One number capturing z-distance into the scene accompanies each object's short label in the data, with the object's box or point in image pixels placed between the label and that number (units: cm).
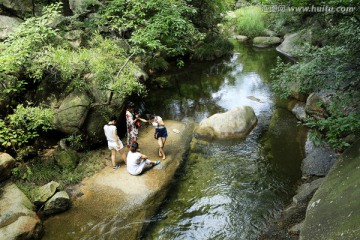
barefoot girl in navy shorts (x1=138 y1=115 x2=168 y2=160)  1093
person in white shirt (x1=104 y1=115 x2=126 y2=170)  995
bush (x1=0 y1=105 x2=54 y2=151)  880
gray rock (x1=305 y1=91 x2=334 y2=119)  1116
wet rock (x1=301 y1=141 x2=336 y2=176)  946
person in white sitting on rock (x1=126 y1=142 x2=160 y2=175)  977
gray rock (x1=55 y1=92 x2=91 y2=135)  1085
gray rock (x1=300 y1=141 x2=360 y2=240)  481
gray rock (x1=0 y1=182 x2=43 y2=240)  727
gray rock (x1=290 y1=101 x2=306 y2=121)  1330
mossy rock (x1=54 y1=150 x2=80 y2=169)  1011
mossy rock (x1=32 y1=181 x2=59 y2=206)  848
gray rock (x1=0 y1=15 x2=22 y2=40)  1196
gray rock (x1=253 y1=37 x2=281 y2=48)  2900
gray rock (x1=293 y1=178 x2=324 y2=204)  783
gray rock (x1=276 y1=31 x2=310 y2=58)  2525
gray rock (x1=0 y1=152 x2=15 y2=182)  842
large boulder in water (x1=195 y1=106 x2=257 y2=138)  1275
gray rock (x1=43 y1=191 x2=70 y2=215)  839
